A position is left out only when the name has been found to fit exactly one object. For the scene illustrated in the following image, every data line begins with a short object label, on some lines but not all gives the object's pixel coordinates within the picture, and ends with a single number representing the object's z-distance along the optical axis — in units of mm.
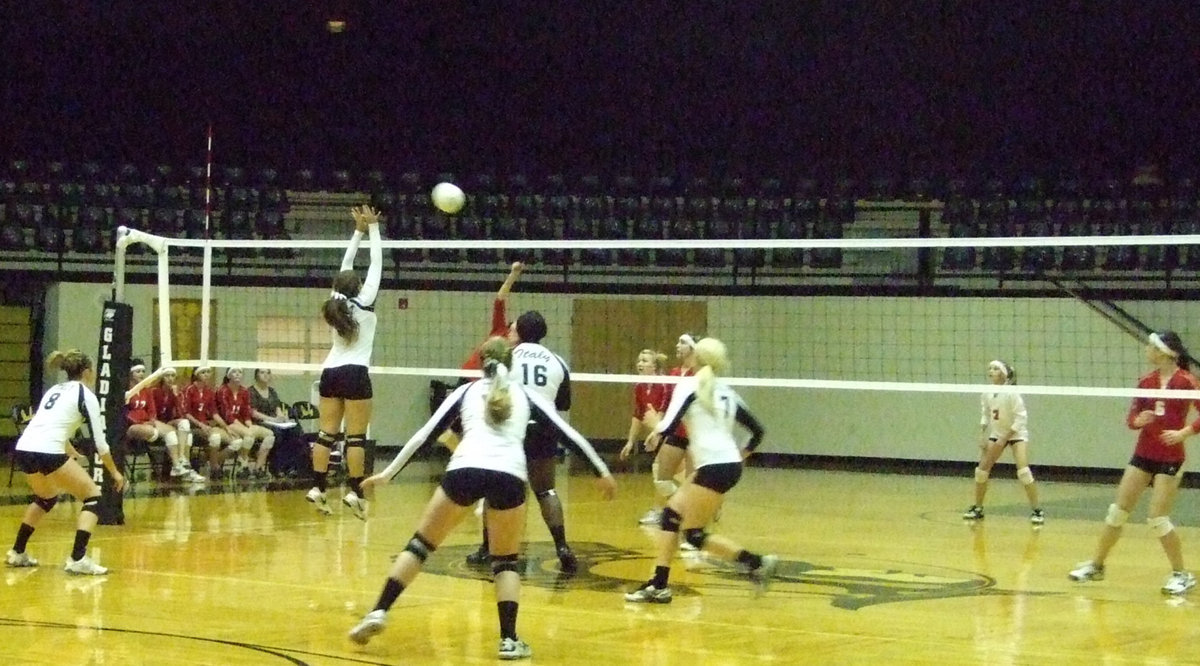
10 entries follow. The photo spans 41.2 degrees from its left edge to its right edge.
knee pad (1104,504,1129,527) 10211
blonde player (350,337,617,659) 7328
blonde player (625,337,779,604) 9188
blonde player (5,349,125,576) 10414
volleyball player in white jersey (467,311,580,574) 10070
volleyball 11024
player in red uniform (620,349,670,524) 13844
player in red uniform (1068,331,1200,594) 10039
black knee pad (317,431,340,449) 10852
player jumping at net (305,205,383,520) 10508
